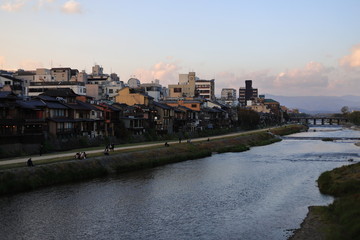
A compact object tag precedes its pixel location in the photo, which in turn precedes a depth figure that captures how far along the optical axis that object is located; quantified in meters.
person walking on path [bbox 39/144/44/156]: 45.81
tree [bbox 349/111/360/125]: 179.40
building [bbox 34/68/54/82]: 107.25
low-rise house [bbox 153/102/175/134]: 85.16
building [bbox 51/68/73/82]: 119.56
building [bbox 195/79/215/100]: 184.12
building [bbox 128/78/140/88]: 148.38
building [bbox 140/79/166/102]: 132.35
